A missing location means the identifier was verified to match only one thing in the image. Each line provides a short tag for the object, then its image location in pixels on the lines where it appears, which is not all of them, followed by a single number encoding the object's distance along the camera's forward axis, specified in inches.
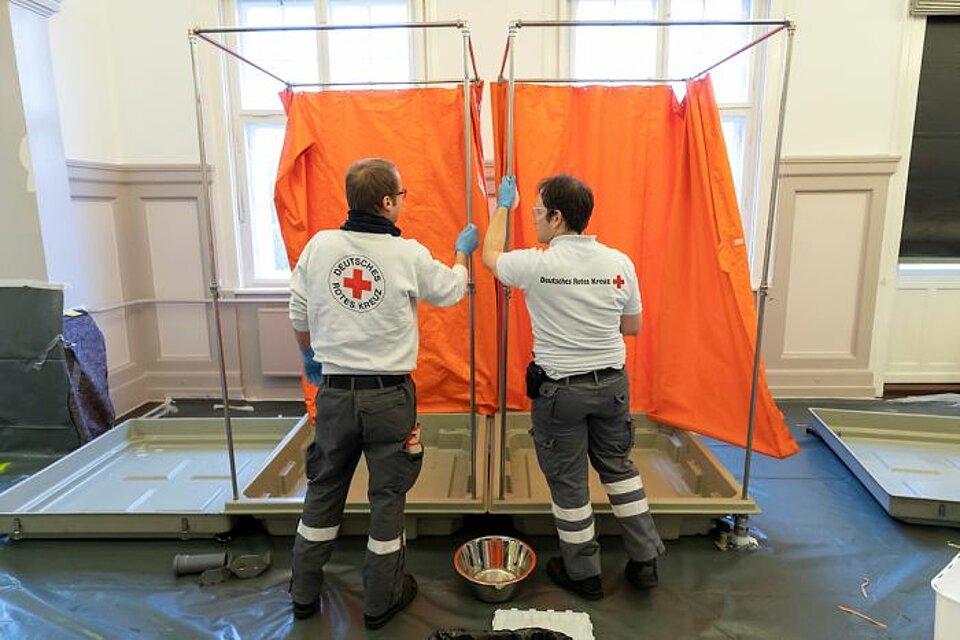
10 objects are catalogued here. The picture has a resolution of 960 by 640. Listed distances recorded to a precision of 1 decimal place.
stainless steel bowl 75.6
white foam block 67.7
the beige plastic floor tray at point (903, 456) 87.6
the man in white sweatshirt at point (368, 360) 63.6
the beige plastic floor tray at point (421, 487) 83.4
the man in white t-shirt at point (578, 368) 67.6
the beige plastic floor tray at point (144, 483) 84.9
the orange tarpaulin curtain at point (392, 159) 99.8
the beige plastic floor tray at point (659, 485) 82.2
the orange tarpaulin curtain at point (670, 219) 87.7
